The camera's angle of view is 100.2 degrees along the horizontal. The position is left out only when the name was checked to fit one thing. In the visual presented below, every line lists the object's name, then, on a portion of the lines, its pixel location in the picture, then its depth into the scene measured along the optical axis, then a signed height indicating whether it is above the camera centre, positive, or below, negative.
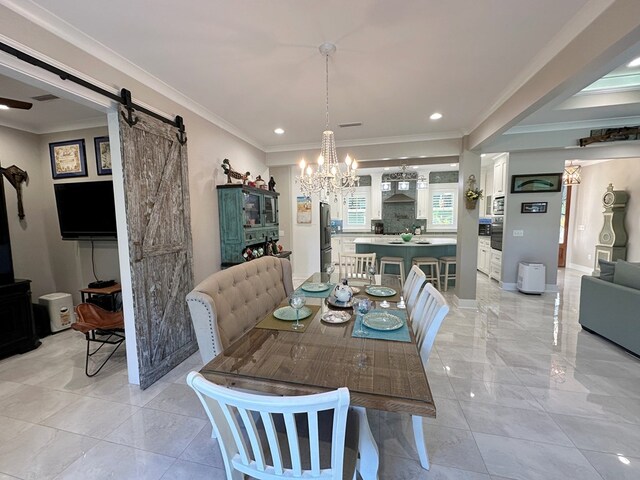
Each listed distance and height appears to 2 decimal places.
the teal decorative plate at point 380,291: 2.32 -0.69
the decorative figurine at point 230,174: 3.43 +0.56
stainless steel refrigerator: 5.84 -0.46
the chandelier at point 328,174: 2.53 +0.39
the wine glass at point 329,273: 2.97 -0.69
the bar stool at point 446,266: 5.11 -1.05
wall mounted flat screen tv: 3.20 +0.10
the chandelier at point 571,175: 5.42 +0.73
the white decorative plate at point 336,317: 1.77 -0.69
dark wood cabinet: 2.76 -1.06
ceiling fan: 2.08 +0.90
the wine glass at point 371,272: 2.95 -0.73
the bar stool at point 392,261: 4.98 -0.89
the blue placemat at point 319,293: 2.36 -0.71
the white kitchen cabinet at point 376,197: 7.79 +0.50
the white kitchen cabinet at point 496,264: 5.49 -1.10
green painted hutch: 3.44 -0.07
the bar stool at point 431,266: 5.04 -1.03
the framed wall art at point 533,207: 5.01 +0.09
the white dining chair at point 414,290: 2.17 -0.64
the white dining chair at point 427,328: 1.54 -0.71
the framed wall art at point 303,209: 5.75 +0.13
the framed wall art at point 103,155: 3.27 +0.77
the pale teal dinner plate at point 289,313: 1.82 -0.69
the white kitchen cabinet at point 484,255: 6.19 -1.03
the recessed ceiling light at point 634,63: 2.44 +1.38
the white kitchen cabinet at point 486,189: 6.56 +0.60
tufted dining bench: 1.58 -0.60
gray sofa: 2.67 -1.04
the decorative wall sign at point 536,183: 4.91 +0.54
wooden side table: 3.12 -0.85
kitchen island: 5.33 -0.71
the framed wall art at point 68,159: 3.39 +0.76
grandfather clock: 5.43 -0.28
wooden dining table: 1.06 -0.71
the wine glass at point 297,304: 1.79 -0.60
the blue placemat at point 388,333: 1.52 -0.71
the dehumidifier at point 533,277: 4.80 -1.18
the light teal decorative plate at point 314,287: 2.48 -0.69
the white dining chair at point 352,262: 3.62 -0.66
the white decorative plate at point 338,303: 2.04 -0.69
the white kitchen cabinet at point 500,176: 5.30 +0.76
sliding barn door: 2.21 -0.22
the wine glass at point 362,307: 1.85 -0.66
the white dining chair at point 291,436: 0.77 -0.82
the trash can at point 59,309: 3.34 -1.15
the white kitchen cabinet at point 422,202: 7.60 +0.32
